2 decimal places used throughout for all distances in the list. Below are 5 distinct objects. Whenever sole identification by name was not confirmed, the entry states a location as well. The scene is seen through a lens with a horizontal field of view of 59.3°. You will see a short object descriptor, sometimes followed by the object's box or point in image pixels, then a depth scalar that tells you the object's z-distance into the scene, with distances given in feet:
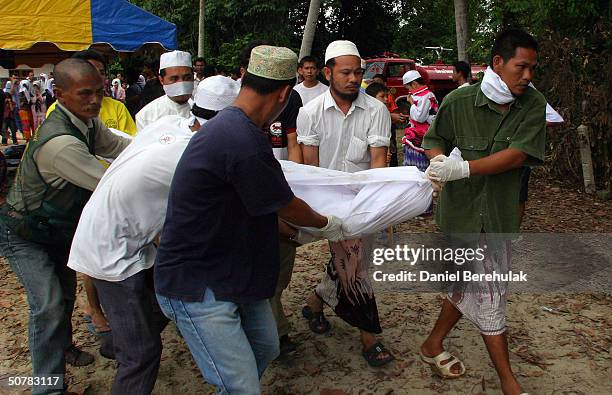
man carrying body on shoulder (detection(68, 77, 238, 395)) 7.53
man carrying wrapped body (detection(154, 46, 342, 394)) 6.29
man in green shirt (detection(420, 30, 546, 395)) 9.24
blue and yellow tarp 23.26
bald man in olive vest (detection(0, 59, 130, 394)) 8.39
